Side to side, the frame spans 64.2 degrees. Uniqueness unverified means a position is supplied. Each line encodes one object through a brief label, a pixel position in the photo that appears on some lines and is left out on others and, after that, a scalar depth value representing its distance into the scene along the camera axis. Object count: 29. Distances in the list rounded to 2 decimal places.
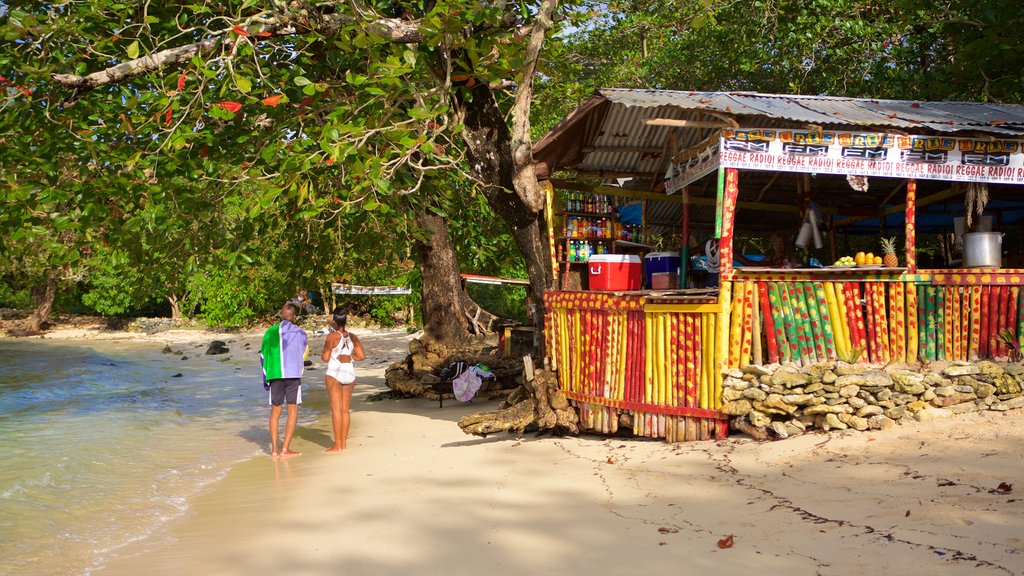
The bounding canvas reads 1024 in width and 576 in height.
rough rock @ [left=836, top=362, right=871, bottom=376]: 7.62
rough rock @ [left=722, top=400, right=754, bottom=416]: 7.61
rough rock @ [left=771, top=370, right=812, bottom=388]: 7.53
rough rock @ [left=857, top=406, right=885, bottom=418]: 7.51
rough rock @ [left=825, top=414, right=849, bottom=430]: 7.48
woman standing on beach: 9.17
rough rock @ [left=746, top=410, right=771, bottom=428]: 7.53
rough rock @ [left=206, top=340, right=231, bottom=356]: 24.67
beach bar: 7.82
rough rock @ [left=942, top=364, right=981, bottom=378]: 7.77
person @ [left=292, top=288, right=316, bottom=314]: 27.38
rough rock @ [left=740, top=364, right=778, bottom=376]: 7.59
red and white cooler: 9.19
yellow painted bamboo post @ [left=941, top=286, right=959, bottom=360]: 8.09
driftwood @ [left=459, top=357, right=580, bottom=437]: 8.68
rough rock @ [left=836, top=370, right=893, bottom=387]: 7.55
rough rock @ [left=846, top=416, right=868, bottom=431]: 7.44
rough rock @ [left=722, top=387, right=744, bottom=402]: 7.66
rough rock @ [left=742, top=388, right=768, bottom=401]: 7.55
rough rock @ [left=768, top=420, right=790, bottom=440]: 7.48
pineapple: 8.41
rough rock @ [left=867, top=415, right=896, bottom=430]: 7.41
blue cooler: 9.73
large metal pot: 8.42
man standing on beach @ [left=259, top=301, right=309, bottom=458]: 9.09
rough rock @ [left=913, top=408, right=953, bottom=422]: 7.51
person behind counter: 10.17
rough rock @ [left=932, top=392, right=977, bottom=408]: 7.65
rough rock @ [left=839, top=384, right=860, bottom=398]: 7.53
